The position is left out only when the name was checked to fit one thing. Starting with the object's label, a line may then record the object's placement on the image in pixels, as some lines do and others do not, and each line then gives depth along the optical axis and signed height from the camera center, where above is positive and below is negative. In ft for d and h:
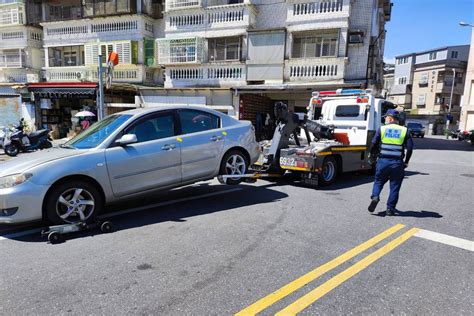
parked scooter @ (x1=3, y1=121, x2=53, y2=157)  41.68 -5.39
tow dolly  13.71 -5.47
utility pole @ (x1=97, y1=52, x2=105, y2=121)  35.04 +1.35
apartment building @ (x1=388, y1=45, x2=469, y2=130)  171.53 +17.11
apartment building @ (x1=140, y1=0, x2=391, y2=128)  52.60 +9.66
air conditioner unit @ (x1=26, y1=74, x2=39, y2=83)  76.73 +4.97
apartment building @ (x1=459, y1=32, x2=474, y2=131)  109.60 +4.65
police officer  17.63 -2.40
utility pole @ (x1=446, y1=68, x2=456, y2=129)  162.91 +7.18
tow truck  24.70 -2.38
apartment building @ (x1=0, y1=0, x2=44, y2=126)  77.30 +13.58
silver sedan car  13.80 -2.90
